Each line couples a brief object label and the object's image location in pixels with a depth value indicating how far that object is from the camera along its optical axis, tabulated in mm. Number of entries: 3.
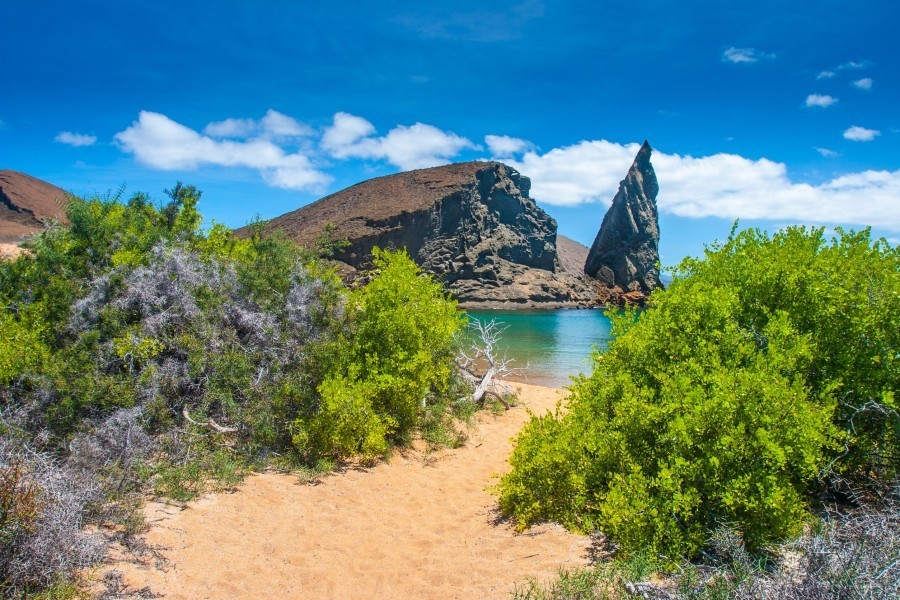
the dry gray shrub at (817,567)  3336
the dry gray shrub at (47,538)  4188
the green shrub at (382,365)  9055
